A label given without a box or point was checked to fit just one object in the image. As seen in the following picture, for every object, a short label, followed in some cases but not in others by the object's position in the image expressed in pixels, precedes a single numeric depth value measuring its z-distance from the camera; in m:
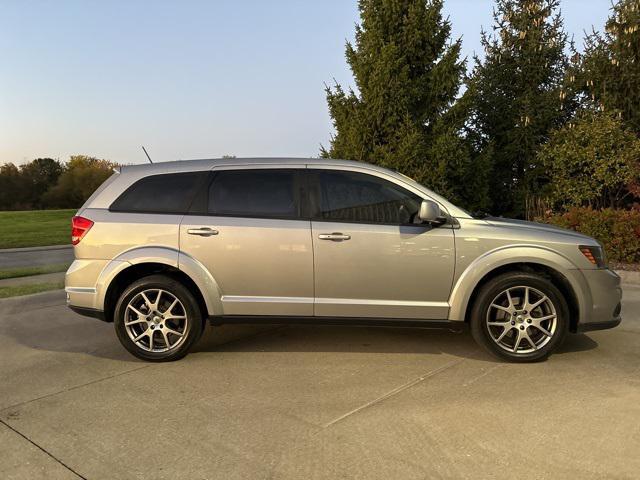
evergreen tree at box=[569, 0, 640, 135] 11.28
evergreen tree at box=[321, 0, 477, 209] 10.11
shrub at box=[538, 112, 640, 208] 10.66
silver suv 4.30
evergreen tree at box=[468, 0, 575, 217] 12.30
